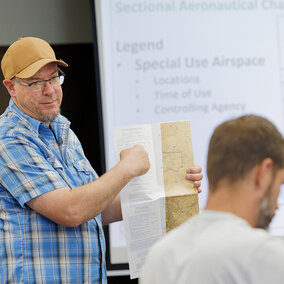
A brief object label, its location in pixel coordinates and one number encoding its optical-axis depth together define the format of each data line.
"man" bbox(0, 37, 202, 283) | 4.29
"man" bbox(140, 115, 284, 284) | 3.62
